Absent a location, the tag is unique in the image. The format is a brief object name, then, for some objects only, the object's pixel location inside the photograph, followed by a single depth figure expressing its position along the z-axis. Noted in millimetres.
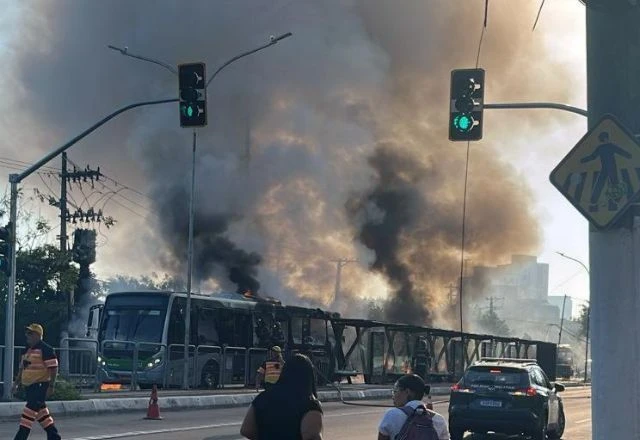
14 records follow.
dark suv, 15117
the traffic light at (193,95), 17266
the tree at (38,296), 40250
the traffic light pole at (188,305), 25312
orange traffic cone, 17766
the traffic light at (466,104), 15992
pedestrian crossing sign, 5176
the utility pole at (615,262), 5020
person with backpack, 5309
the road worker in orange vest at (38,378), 11336
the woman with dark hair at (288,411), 4977
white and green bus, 25000
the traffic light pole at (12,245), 18094
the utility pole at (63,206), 40312
